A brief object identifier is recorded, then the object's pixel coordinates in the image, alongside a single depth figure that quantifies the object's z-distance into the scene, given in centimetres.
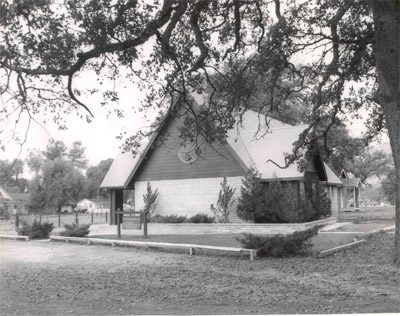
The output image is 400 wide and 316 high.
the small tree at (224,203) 2530
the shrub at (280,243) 1398
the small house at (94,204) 10546
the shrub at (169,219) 2597
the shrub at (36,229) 2350
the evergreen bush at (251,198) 2383
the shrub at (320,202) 2742
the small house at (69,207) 8349
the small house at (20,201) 8514
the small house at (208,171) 2564
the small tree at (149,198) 2828
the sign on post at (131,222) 2166
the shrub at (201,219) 2533
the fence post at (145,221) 2163
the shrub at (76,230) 2158
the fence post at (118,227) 2185
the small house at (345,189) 5192
